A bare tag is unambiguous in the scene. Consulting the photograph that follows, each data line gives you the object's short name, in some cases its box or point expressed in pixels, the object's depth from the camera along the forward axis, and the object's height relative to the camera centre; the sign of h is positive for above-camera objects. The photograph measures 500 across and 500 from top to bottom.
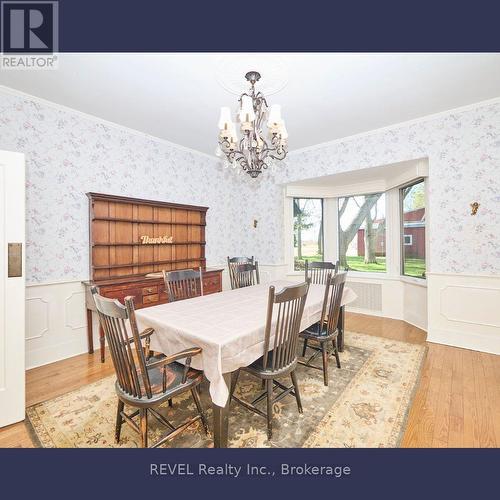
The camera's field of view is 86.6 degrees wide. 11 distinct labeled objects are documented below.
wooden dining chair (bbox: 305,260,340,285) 3.46 -0.27
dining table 1.46 -0.50
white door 1.82 -0.24
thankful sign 3.62 +0.16
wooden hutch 3.10 +0.07
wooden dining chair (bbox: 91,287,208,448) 1.31 -0.68
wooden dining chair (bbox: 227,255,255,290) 3.32 -0.17
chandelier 2.11 +0.97
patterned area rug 1.66 -1.18
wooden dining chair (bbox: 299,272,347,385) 2.28 -0.65
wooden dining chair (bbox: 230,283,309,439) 1.63 -0.61
